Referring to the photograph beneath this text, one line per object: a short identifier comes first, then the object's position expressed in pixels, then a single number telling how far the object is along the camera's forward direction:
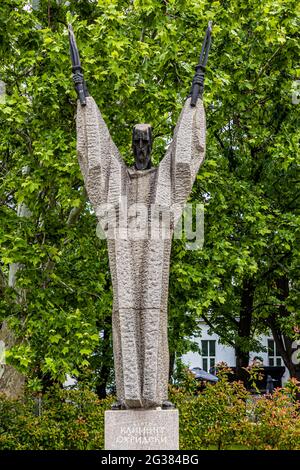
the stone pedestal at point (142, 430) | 7.29
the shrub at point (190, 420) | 12.36
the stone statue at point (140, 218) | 7.45
